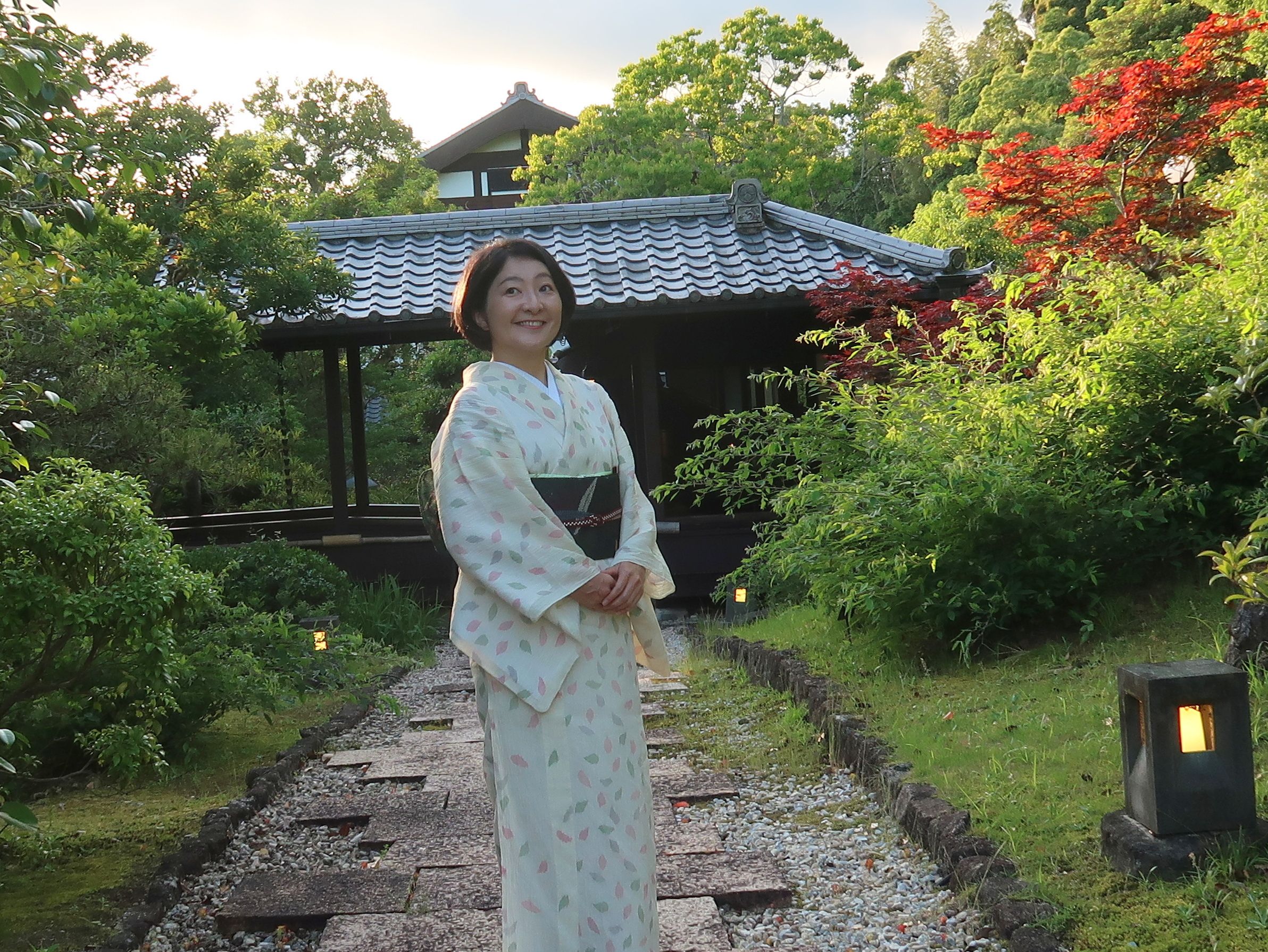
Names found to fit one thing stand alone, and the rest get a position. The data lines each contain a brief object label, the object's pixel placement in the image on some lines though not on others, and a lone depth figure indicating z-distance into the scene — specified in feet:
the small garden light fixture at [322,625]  21.10
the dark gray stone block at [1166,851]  9.82
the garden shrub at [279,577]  27.81
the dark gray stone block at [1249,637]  13.76
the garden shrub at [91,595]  11.36
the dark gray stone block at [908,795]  13.15
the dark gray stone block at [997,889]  10.22
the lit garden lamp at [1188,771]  9.88
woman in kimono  8.64
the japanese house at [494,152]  96.73
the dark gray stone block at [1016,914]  9.64
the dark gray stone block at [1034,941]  9.13
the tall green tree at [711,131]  70.23
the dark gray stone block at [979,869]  10.68
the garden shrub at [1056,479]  17.75
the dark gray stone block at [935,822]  11.92
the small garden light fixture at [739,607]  29.43
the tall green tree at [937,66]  100.53
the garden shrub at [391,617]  29.07
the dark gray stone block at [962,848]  11.26
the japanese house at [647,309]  32.27
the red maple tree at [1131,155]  27.17
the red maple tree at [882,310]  29.30
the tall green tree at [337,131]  80.28
